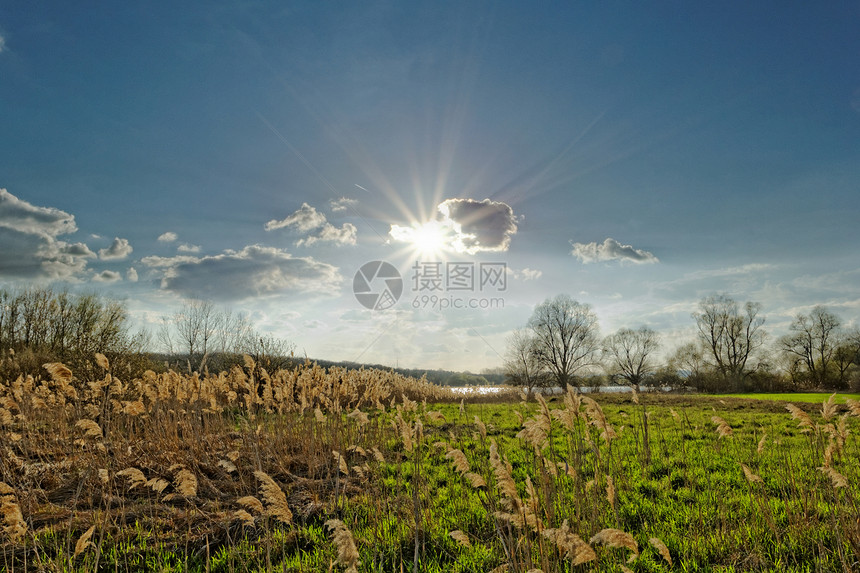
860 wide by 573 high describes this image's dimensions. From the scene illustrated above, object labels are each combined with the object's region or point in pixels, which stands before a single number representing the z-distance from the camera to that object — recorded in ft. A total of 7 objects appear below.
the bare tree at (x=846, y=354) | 170.09
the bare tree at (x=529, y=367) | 151.89
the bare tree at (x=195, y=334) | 123.56
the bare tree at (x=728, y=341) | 192.54
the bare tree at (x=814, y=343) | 183.52
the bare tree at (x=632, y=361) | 211.45
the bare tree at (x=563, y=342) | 188.34
